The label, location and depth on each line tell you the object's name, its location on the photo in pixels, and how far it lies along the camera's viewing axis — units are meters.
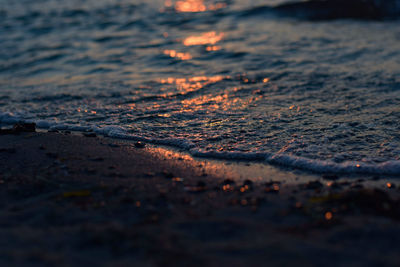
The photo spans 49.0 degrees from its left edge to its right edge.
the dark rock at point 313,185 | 3.05
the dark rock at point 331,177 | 3.25
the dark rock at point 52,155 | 3.67
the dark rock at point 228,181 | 3.18
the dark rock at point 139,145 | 4.04
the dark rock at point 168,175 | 3.30
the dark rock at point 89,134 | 4.31
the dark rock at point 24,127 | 4.36
